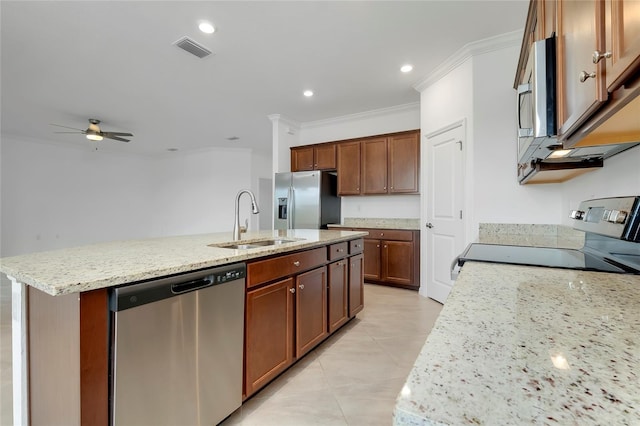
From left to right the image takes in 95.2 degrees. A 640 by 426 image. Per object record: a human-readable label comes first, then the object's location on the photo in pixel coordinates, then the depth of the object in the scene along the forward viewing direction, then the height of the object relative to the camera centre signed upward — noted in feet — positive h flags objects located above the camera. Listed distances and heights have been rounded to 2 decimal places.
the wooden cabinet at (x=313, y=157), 15.94 +3.10
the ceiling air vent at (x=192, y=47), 9.00 +5.32
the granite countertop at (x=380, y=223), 14.43 -0.57
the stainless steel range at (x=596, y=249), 3.22 -0.65
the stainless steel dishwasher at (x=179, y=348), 3.59 -1.91
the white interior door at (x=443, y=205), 10.52 +0.26
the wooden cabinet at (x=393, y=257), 13.28 -2.13
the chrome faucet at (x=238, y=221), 7.36 -0.22
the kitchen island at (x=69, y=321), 3.32 -1.33
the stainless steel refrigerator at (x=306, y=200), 15.33 +0.68
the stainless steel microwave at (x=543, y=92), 3.18 +1.33
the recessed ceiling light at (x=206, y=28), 8.30 +5.36
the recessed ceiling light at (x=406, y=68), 10.82 +5.41
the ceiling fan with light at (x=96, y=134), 14.83 +4.12
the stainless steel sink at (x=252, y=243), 6.93 -0.78
